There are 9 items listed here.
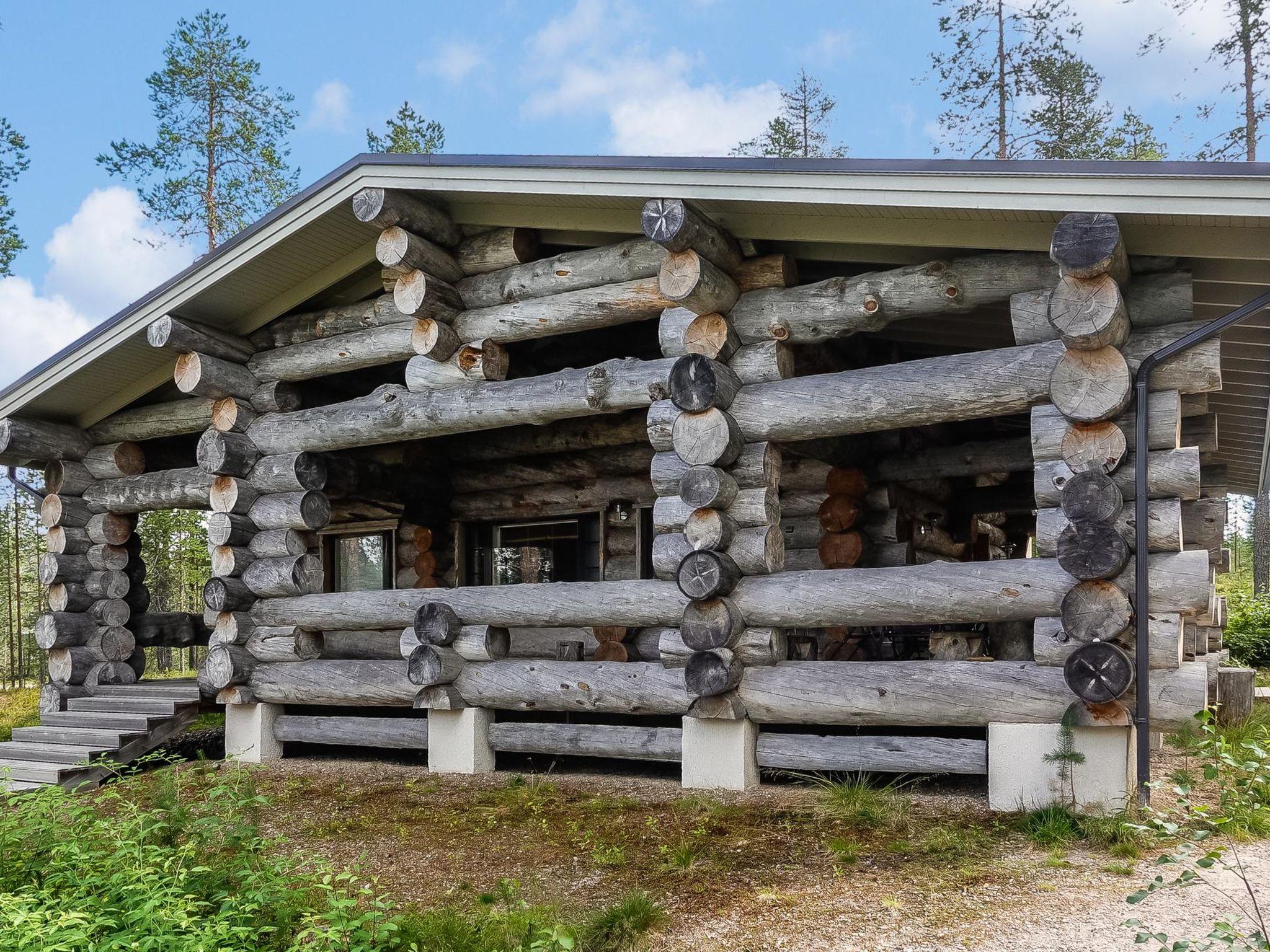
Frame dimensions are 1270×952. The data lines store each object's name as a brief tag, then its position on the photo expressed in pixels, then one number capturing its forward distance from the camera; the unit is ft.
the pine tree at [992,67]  70.18
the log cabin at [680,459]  20.72
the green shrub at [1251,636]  55.26
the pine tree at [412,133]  78.12
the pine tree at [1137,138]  73.88
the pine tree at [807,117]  85.40
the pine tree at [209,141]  73.00
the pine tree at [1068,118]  70.74
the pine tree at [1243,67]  62.39
